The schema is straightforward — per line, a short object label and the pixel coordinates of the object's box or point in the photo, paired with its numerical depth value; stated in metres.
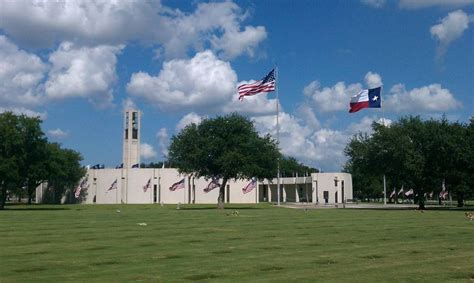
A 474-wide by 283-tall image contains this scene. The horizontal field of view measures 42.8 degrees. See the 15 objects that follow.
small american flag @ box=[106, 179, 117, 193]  123.46
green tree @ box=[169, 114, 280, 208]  73.56
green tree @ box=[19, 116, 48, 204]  77.75
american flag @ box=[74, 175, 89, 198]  128.86
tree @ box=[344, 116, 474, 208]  64.31
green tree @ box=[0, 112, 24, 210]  74.19
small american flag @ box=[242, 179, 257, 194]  127.01
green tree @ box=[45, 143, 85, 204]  118.69
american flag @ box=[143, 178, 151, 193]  124.17
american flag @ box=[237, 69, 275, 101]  65.00
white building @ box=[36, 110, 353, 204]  124.44
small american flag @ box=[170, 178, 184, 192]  106.25
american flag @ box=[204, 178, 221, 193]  119.53
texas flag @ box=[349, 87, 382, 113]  66.75
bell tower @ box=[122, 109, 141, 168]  124.31
